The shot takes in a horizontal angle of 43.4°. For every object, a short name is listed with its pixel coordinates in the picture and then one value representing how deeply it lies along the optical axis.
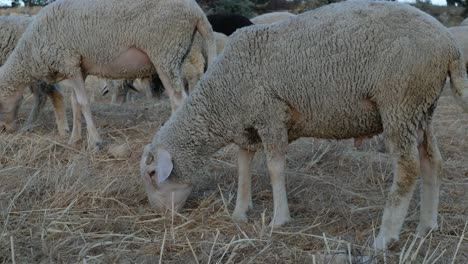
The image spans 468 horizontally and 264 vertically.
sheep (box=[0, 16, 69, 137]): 7.52
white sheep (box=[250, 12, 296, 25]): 13.31
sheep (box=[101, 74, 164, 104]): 11.09
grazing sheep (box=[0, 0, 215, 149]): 6.23
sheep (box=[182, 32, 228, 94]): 9.27
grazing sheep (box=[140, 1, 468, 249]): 3.61
